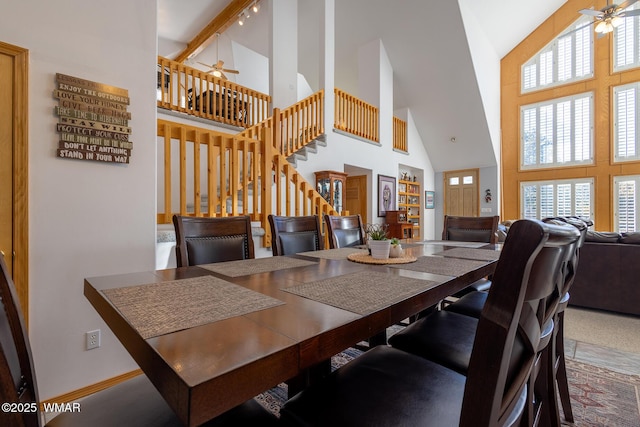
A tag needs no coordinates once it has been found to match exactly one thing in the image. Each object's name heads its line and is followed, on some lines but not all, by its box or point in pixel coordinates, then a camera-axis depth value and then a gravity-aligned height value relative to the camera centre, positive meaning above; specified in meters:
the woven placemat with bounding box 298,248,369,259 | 1.69 -0.25
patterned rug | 1.51 -1.05
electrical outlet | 1.76 -0.76
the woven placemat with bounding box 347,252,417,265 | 1.44 -0.24
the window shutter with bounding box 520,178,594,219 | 7.13 +0.35
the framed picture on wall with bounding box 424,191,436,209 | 8.47 +0.37
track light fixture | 6.06 +4.19
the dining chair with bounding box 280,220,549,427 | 0.49 -0.49
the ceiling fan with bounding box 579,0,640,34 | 4.59 +3.07
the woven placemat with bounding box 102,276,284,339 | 0.65 -0.24
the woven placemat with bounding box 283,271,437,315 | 0.79 -0.24
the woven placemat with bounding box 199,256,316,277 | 1.25 -0.25
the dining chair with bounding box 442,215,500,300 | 2.60 -0.16
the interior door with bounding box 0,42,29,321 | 1.52 +0.24
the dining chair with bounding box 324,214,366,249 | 2.32 -0.16
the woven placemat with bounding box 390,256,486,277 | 1.25 -0.25
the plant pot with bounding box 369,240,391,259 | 1.54 -0.19
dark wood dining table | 0.47 -0.24
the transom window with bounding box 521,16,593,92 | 7.14 +3.76
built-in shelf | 7.61 +0.29
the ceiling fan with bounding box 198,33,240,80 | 5.60 +2.82
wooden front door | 8.15 +0.55
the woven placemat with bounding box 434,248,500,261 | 1.62 -0.24
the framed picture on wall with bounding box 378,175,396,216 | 6.38 +0.40
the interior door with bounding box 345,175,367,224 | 6.42 +0.37
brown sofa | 2.86 -0.61
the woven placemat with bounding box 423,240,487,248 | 2.20 -0.25
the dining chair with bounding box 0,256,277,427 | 0.63 -0.51
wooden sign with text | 1.67 +0.54
